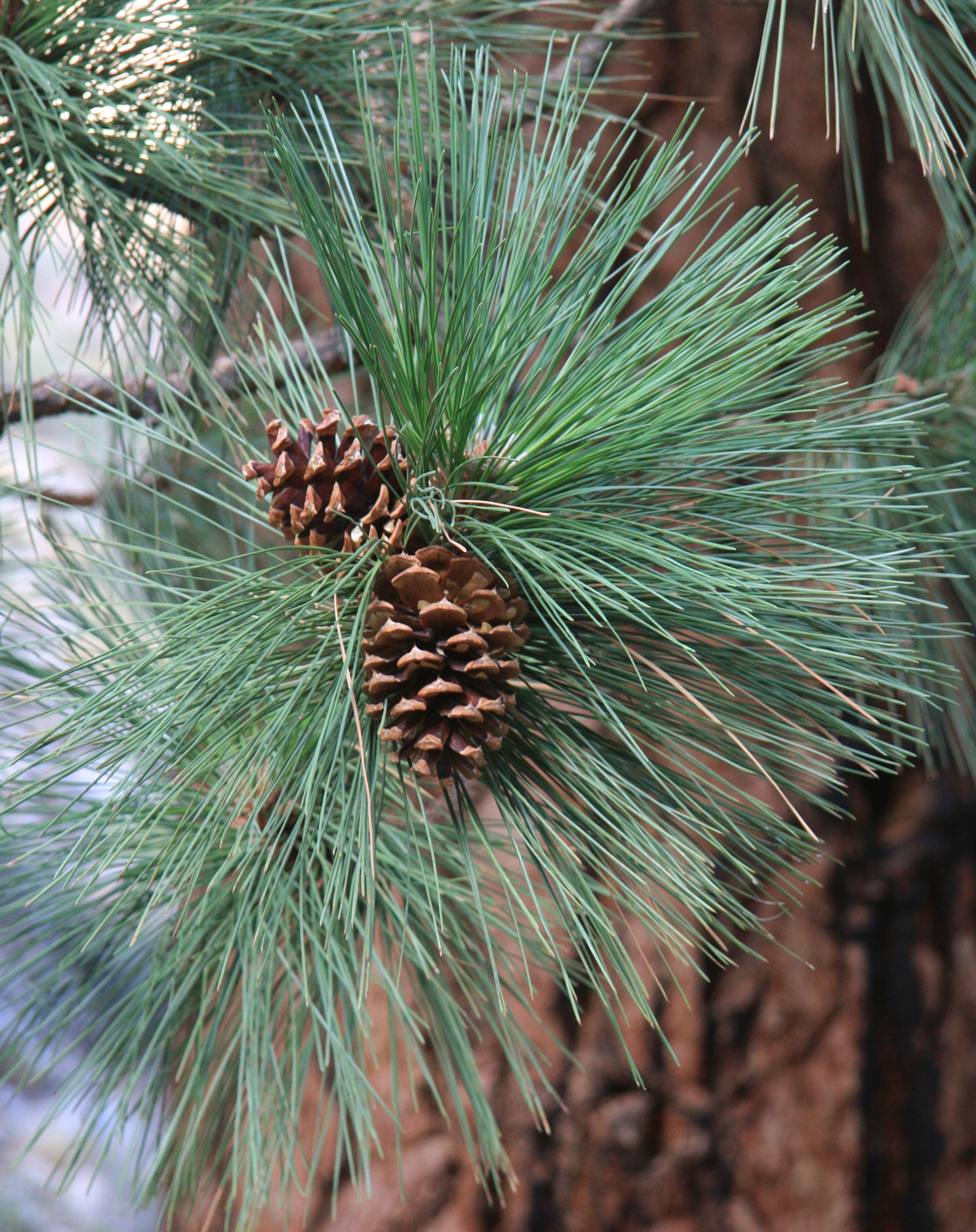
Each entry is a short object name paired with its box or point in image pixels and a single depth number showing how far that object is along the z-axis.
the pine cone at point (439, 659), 2.25
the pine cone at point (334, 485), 2.27
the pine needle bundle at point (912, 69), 2.29
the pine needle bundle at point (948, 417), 2.46
